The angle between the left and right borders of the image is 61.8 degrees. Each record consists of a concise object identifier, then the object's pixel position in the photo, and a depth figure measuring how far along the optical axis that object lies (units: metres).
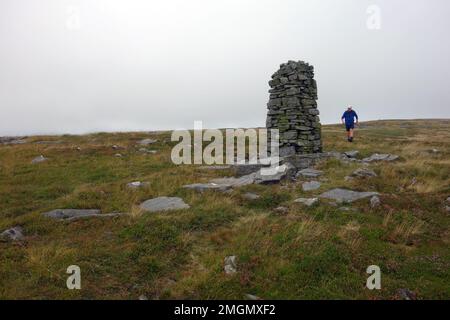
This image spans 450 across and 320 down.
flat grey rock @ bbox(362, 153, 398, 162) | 20.05
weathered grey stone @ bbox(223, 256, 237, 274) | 8.26
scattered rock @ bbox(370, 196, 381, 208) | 11.89
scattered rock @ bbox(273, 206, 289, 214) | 11.94
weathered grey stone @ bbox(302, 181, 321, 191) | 14.33
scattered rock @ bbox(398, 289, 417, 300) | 7.51
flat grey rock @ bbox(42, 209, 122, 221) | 11.77
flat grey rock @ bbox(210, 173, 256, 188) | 15.68
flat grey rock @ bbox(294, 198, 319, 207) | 12.21
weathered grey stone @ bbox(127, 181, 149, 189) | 15.54
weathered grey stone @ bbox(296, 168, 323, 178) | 16.45
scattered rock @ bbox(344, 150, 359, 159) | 21.27
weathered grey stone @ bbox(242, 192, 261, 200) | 13.45
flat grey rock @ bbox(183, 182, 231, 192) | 14.73
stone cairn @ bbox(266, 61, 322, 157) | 20.45
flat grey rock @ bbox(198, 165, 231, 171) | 19.53
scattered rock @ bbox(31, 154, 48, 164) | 22.80
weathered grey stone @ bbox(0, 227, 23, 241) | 10.08
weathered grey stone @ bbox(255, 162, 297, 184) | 15.61
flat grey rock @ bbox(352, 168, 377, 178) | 15.57
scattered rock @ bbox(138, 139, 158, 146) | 29.63
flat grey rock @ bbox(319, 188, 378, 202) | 12.65
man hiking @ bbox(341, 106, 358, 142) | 26.28
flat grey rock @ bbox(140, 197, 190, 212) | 12.47
